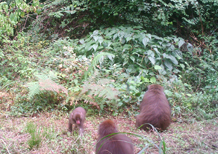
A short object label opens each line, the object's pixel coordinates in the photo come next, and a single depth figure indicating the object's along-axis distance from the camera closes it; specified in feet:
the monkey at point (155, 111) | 13.07
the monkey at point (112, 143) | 8.60
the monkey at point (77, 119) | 12.25
